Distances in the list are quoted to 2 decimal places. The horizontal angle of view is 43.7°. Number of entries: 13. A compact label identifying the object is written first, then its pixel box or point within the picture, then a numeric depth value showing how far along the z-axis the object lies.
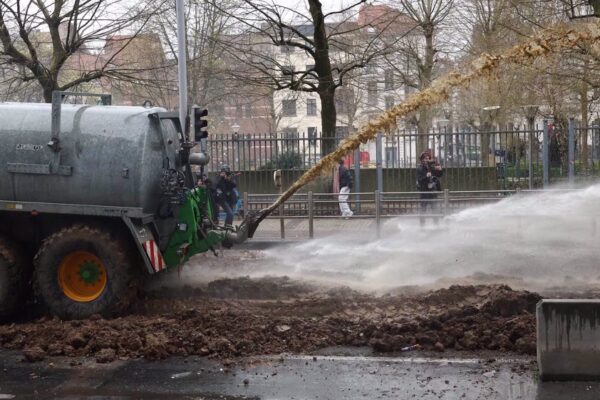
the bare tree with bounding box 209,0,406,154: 21.05
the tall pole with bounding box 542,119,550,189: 18.91
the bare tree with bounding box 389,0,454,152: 29.91
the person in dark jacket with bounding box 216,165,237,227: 17.60
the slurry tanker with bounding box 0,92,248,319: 9.05
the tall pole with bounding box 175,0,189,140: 15.66
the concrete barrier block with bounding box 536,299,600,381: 6.70
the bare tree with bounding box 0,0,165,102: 18.27
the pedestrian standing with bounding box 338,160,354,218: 18.97
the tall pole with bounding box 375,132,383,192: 19.64
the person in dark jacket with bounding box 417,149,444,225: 17.23
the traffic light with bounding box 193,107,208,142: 12.60
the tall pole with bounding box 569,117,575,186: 18.67
